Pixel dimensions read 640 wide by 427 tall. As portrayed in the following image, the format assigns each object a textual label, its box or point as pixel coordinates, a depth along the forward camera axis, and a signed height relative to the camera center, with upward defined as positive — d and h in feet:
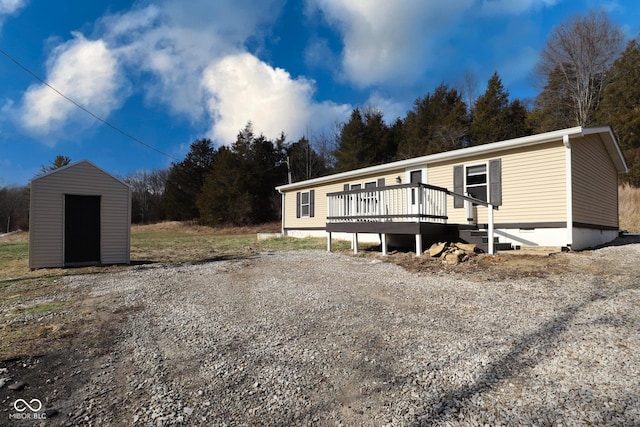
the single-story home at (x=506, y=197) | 27.68 +2.19
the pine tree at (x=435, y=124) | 77.30 +23.79
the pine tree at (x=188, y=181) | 113.60 +14.44
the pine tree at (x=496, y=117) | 73.20 +22.88
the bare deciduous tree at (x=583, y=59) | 65.36 +31.51
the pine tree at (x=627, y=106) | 57.00 +19.67
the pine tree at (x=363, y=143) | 89.71 +21.40
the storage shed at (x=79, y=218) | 27.43 +0.58
